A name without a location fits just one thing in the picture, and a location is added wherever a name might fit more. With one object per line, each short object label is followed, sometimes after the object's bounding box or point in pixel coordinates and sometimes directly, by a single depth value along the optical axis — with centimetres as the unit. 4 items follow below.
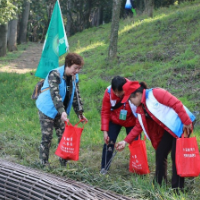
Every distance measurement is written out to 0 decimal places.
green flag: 1452
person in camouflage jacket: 871
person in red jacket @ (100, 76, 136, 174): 882
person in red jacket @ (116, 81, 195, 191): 725
